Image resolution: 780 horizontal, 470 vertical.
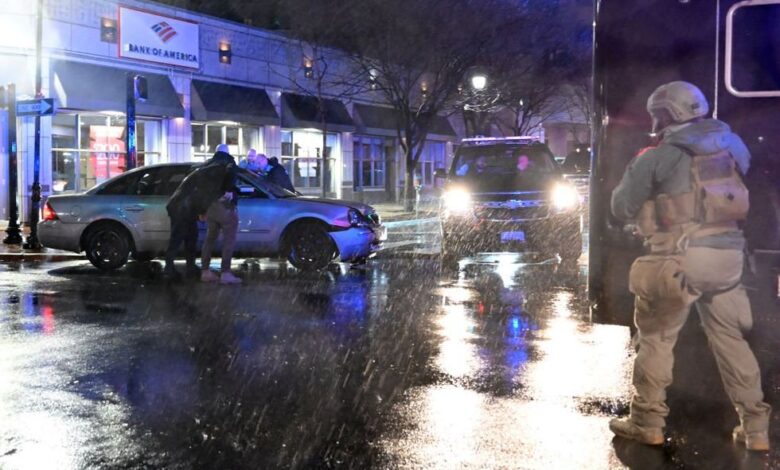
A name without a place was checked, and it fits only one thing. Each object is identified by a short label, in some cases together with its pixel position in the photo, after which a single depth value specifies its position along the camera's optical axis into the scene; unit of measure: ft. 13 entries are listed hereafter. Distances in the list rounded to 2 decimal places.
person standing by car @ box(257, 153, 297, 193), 45.50
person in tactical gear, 13.64
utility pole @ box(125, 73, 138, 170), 52.60
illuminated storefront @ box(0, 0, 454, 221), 69.31
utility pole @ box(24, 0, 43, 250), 49.75
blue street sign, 49.90
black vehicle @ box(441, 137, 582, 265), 39.45
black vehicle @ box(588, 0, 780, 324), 16.74
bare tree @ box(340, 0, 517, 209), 78.79
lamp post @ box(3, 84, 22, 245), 51.08
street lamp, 73.26
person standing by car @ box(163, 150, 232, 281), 33.99
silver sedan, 38.65
